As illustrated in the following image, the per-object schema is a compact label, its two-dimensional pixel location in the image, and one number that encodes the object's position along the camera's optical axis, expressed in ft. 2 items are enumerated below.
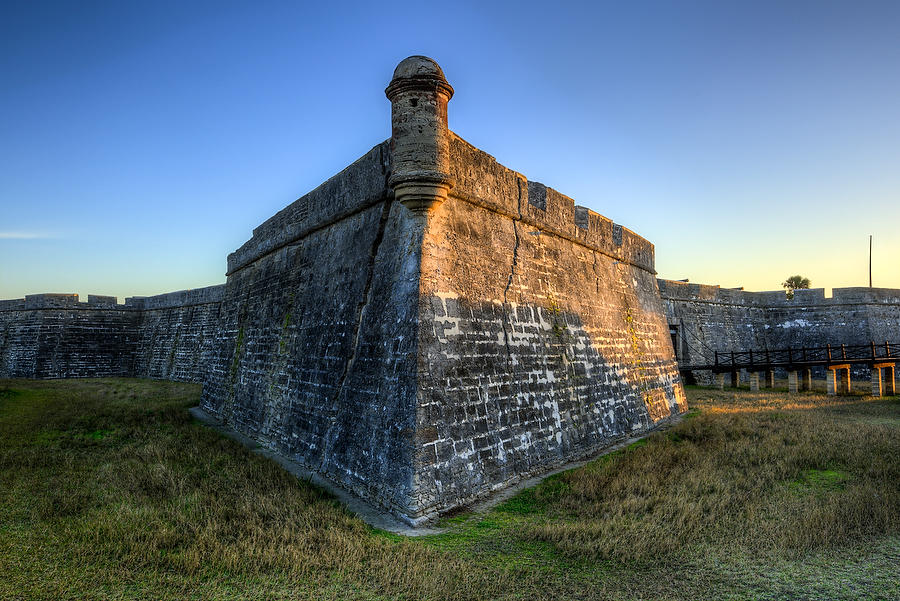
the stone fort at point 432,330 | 21.06
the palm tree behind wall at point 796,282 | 167.77
